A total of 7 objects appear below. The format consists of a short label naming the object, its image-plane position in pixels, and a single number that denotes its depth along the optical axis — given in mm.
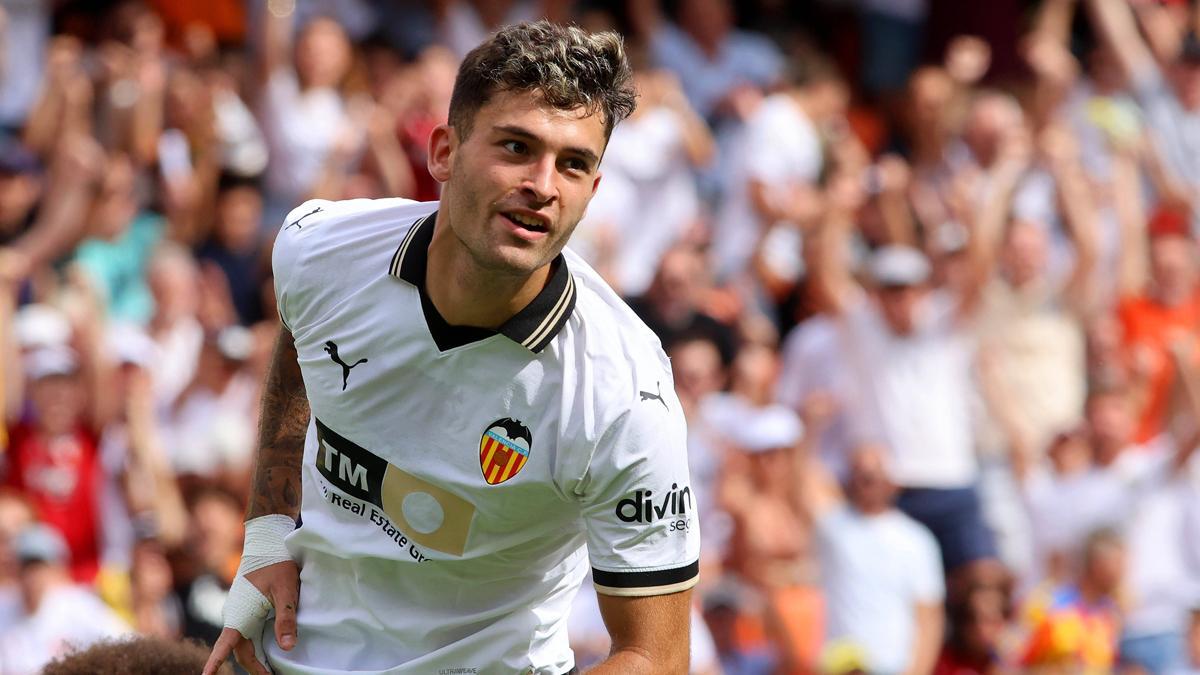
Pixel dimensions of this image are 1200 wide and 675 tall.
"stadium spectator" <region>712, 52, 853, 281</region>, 21359
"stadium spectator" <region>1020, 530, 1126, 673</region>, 18125
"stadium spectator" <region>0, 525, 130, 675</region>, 15969
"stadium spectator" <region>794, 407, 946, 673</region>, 18172
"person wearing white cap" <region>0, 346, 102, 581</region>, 17109
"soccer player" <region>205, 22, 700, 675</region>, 7289
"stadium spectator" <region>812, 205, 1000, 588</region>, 19297
